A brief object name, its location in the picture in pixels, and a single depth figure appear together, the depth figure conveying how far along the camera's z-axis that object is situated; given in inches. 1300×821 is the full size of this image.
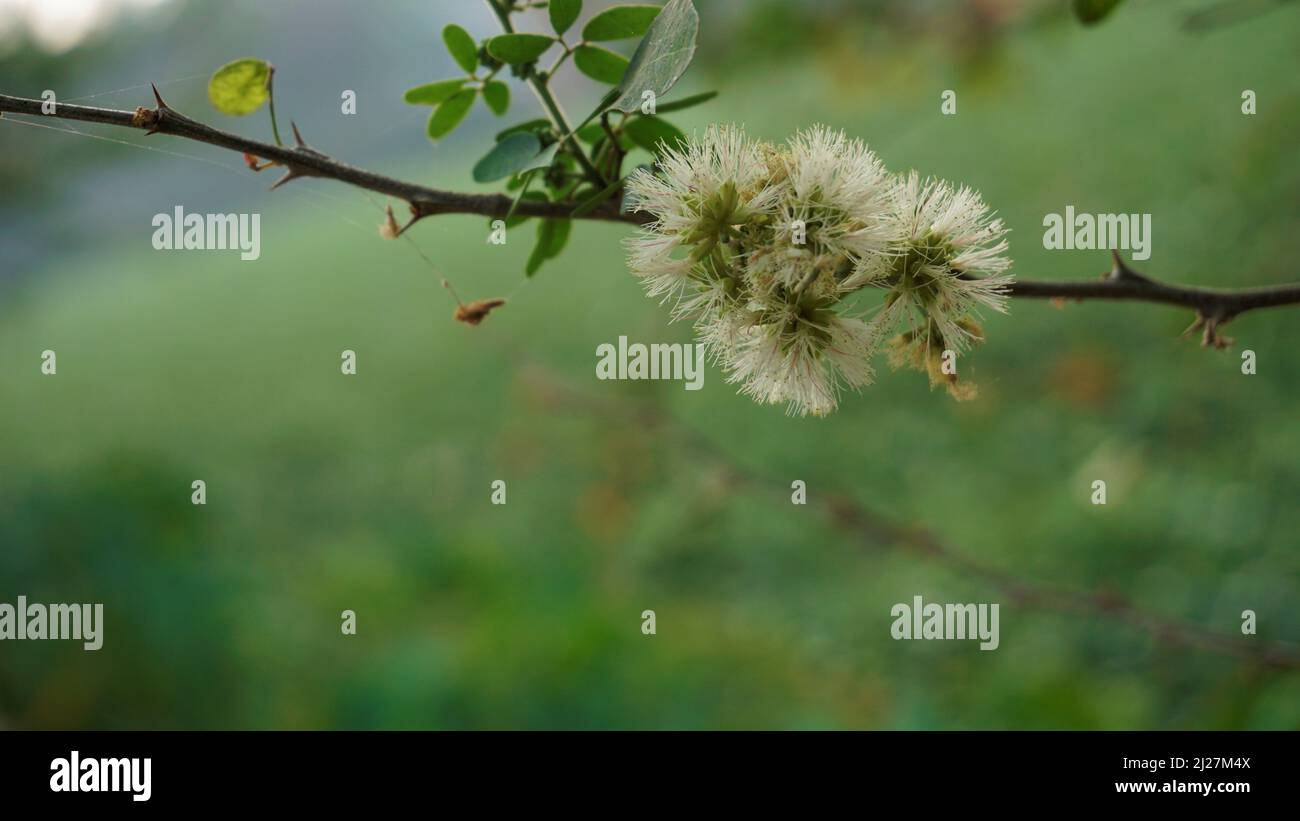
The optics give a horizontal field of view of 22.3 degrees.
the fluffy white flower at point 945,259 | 14.9
